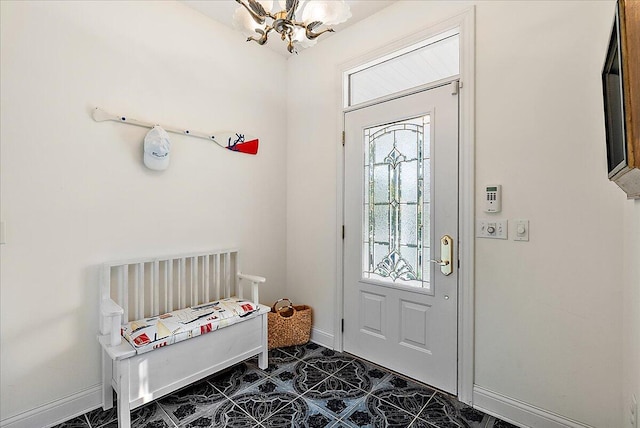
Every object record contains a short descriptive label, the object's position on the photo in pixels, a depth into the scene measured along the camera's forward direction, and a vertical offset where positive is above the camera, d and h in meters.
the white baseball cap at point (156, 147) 2.20 +0.43
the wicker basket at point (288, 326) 2.81 -1.02
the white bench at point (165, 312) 1.82 -0.77
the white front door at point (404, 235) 2.16 -0.17
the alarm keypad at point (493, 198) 1.93 +0.09
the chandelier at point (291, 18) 1.54 +0.97
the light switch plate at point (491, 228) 1.92 -0.10
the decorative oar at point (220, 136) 2.07 +0.61
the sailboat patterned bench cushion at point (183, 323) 1.88 -0.73
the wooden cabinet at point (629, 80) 0.84 +0.35
